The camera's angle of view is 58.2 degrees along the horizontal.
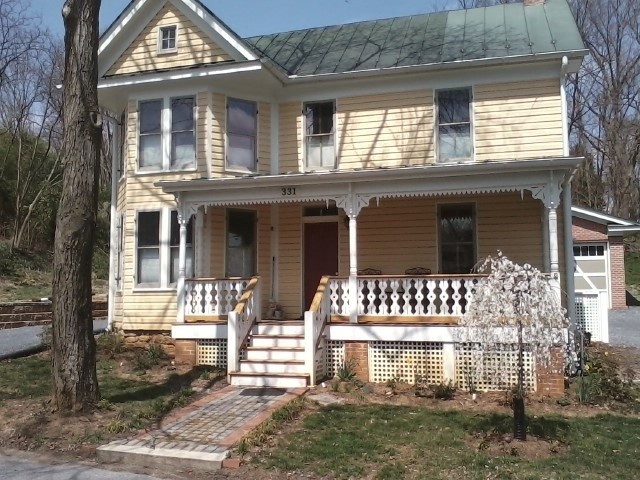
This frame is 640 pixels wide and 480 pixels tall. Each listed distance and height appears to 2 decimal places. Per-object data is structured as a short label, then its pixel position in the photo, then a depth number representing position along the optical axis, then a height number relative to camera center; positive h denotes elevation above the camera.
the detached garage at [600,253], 22.14 +0.94
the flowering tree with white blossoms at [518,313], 6.99 -0.45
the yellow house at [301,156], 11.80 +2.79
